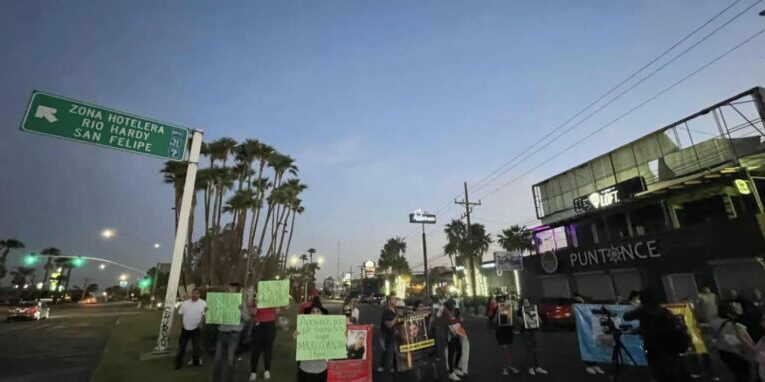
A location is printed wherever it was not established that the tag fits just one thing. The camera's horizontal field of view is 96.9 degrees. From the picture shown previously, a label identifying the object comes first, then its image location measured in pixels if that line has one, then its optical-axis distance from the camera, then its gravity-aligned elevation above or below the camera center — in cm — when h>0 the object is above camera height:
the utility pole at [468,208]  3298 +768
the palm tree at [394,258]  8844 +795
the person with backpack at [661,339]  507 -87
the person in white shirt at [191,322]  947 -73
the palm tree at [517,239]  5259 +675
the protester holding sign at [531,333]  918 -133
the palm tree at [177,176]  3506 +1196
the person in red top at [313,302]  681 -22
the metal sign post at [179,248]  1081 +158
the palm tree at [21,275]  11094 +808
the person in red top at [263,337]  872 -113
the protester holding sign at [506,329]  941 -119
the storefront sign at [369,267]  8150 +509
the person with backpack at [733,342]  605 -115
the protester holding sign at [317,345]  551 -88
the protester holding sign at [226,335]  758 -90
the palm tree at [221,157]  3738 +1548
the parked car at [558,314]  1934 -171
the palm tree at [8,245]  8031 +1302
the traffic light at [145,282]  6615 +265
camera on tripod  830 -100
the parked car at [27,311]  2848 -88
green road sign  924 +488
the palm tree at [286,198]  4556 +1281
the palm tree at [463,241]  6338 +815
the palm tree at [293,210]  5051 +1262
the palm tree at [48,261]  9419 +1040
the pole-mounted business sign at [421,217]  5469 +1090
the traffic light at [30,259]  3219 +376
